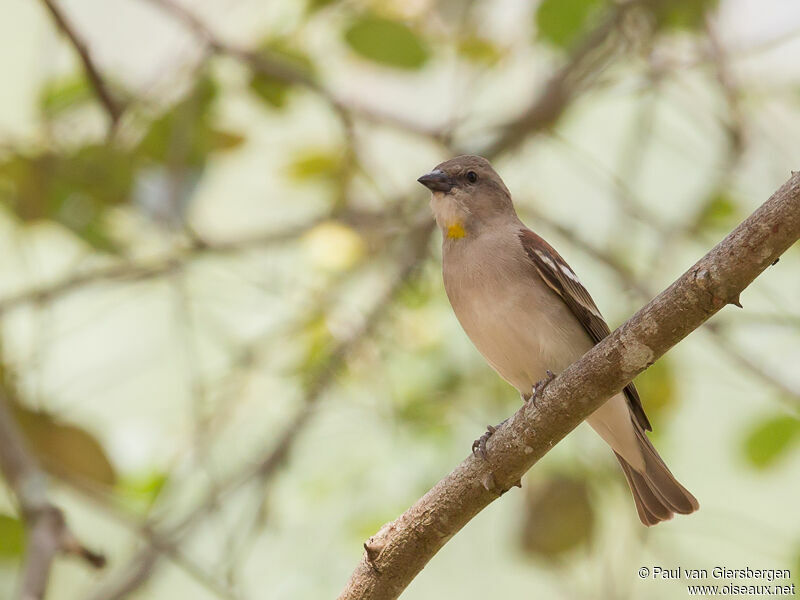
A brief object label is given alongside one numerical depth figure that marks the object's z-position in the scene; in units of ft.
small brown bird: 25.79
